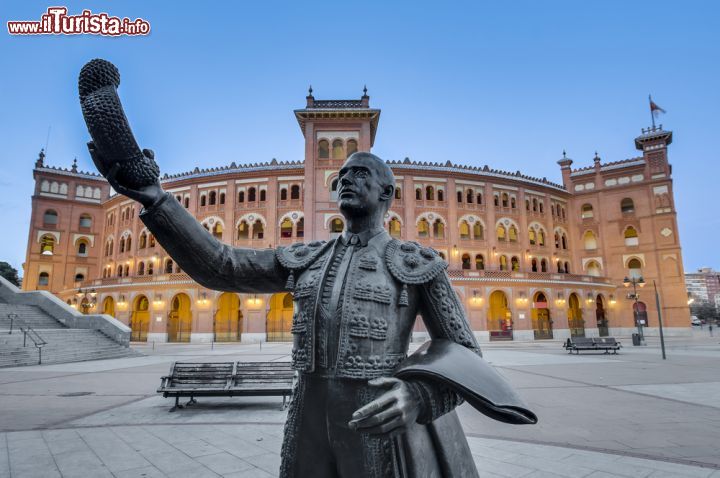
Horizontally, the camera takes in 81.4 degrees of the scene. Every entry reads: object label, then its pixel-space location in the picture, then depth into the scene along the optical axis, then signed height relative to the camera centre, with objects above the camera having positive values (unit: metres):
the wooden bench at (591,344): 20.14 -1.90
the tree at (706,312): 93.75 -2.02
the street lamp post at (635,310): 27.02 -0.39
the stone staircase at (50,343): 16.65 -1.38
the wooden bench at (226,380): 8.37 -1.45
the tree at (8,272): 57.59 +5.55
